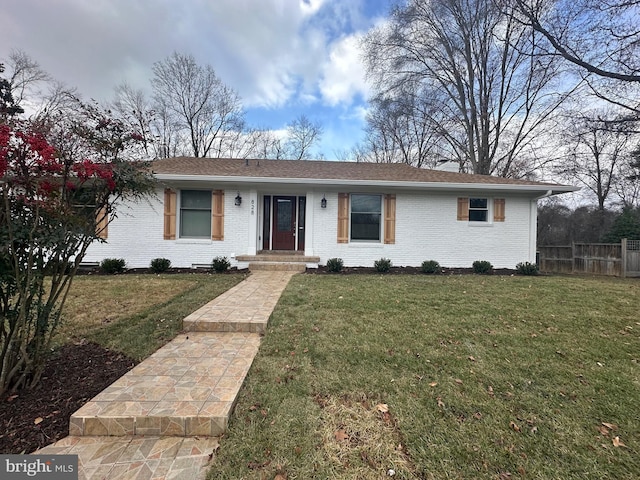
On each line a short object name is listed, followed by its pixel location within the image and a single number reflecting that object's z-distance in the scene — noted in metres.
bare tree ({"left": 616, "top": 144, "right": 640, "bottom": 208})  16.78
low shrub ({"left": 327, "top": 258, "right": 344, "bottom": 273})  8.15
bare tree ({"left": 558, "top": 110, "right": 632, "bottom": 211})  11.61
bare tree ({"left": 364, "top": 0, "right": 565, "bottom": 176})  14.75
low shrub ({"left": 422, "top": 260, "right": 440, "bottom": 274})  8.34
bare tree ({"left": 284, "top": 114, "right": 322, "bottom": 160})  22.53
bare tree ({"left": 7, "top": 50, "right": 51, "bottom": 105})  15.00
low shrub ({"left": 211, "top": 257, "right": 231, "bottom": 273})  8.09
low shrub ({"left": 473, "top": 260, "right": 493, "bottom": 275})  8.59
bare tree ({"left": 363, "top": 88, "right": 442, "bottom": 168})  16.84
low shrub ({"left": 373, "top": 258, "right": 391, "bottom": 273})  8.30
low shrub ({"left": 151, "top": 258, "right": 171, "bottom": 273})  8.08
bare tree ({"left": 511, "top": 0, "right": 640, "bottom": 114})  8.45
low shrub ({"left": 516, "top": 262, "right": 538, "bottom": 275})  8.50
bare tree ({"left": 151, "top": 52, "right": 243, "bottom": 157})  18.77
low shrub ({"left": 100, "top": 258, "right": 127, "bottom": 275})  7.76
